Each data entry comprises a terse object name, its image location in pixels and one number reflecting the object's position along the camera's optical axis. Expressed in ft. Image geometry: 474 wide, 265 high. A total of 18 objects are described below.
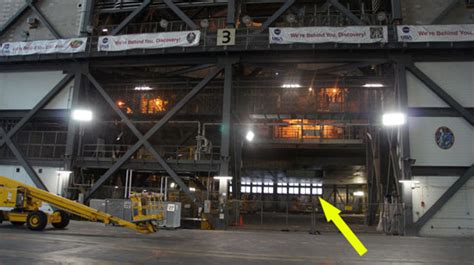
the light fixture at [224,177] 84.38
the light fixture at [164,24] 98.85
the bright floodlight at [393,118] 74.64
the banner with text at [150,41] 90.33
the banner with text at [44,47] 97.35
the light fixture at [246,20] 94.89
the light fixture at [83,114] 87.22
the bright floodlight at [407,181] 79.46
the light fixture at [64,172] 94.43
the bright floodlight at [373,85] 100.98
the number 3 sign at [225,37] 88.58
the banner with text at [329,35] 84.33
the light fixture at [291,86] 103.43
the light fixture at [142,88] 112.98
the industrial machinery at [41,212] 56.35
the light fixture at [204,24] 97.40
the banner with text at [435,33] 81.66
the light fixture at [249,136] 107.86
